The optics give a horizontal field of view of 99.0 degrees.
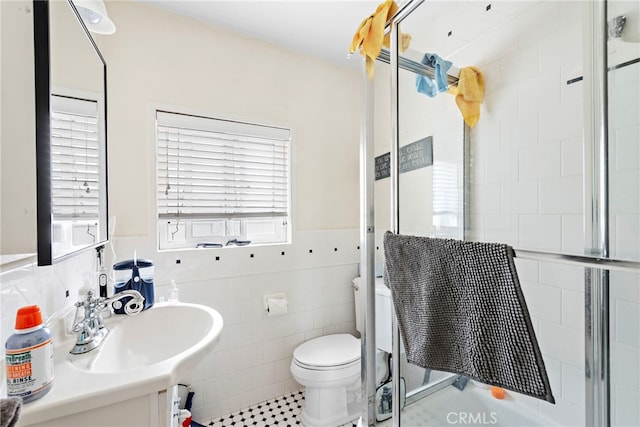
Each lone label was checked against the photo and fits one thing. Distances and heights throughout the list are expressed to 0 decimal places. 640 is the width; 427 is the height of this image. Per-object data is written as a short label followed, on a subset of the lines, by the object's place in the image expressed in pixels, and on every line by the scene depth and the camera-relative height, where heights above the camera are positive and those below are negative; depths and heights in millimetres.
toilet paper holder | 1713 -585
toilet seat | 1512 -840
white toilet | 1479 -912
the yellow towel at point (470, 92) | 1295 +566
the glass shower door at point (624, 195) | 870 +50
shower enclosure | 912 +149
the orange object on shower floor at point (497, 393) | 1267 -848
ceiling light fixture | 1011 +775
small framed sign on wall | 1143 +235
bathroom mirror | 733 +265
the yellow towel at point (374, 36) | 989 +670
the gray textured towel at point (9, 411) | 374 -278
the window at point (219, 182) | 1590 +192
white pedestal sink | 602 -426
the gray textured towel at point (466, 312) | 611 -264
